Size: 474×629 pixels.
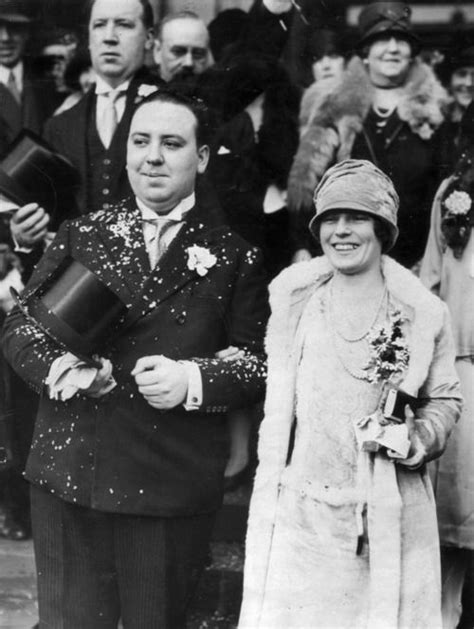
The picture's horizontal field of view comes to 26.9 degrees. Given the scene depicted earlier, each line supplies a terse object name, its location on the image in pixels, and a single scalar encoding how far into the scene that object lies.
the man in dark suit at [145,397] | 3.08
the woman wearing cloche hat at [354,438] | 2.94
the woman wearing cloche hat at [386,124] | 3.50
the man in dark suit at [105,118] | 3.52
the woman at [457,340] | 3.41
